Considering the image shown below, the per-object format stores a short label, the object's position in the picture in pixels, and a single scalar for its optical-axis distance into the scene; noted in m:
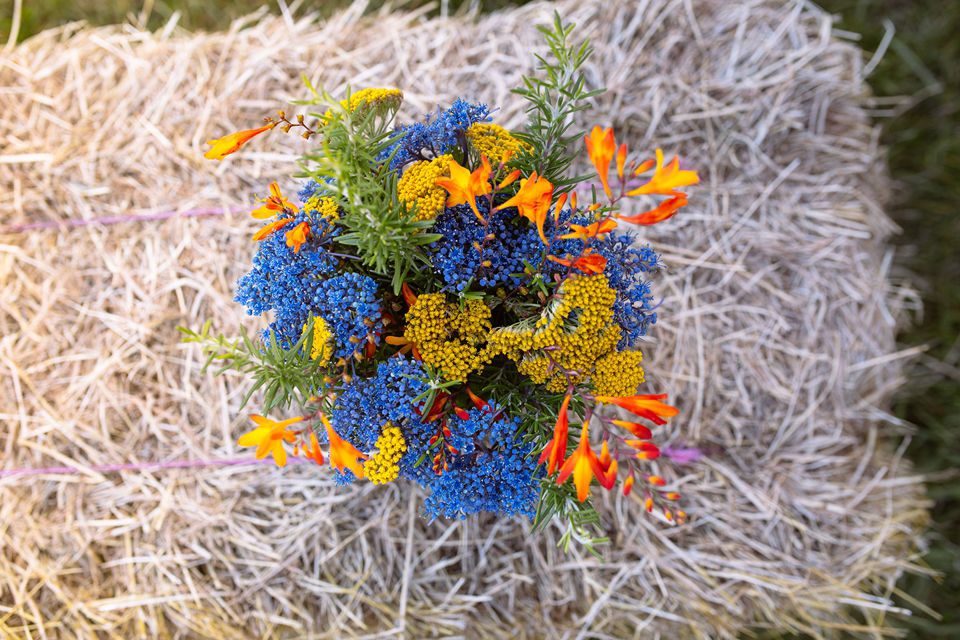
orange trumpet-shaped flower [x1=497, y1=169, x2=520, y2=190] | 0.85
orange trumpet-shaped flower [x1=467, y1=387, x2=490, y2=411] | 0.96
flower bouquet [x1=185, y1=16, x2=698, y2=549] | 0.84
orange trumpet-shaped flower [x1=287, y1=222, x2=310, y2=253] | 0.91
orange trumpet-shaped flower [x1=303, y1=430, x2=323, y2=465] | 0.88
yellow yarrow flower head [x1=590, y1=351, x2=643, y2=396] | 0.89
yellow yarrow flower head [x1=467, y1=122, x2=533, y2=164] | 0.92
